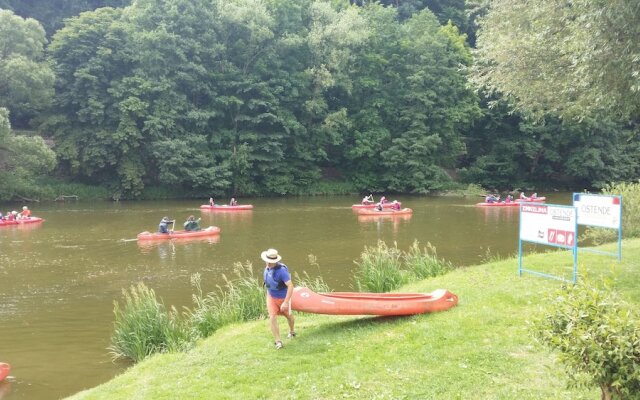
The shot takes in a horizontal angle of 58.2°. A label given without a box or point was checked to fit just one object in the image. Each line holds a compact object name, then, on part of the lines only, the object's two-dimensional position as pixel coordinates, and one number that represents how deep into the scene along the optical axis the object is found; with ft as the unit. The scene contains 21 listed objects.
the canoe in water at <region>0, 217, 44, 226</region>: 97.60
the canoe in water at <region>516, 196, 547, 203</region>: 132.78
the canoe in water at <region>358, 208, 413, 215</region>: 109.60
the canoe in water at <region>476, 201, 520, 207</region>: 127.54
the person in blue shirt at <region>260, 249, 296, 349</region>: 28.86
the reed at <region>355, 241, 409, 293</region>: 44.45
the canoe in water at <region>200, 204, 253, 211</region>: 122.79
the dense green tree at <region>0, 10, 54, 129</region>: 130.11
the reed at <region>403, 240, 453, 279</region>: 48.47
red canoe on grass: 30.12
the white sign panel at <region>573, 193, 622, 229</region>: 39.70
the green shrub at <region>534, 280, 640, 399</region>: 14.20
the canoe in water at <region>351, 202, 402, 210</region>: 121.49
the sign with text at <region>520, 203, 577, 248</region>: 34.60
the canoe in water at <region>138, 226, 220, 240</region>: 81.15
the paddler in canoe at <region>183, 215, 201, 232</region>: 86.12
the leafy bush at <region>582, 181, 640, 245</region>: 63.31
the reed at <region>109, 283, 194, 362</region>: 35.45
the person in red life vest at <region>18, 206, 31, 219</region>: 100.70
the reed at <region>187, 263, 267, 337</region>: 37.73
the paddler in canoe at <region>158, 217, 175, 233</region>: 82.17
